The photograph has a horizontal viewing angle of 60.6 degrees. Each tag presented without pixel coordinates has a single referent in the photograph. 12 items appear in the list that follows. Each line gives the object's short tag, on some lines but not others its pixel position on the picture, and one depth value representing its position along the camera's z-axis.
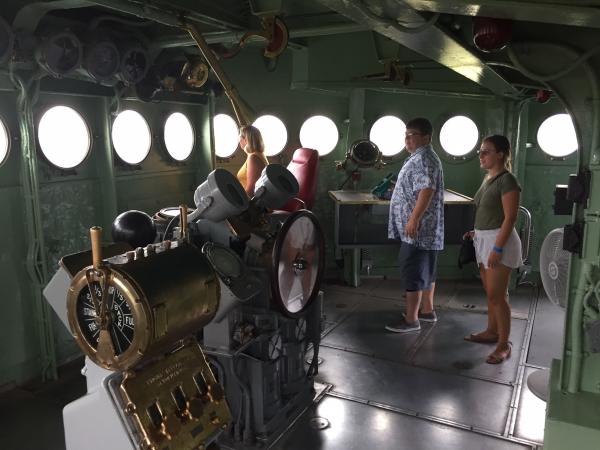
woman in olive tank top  3.16
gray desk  4.84
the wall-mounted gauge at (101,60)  3.14
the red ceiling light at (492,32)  1.72
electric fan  2.41
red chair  4.08
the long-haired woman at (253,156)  3.16
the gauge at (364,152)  5.13
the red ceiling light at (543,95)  4.33
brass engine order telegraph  1.40
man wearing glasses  3.64
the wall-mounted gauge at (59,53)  2.92
